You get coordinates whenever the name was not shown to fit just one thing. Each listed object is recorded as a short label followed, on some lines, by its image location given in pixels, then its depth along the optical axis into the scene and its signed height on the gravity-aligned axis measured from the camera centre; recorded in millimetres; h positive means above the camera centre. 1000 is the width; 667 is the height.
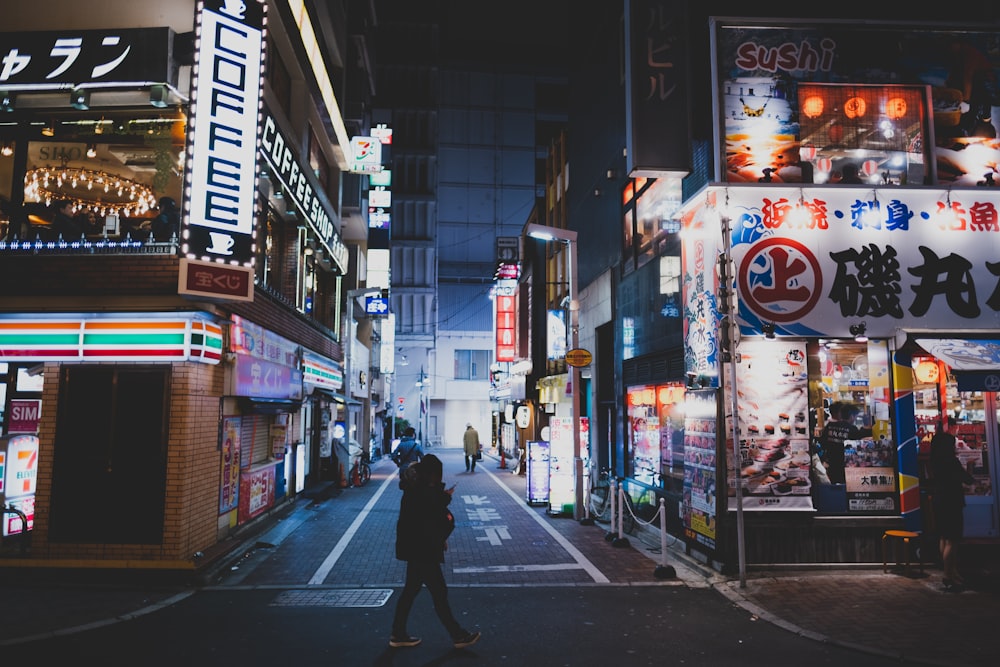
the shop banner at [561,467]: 15898 -1685
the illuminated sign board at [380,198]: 29891 +9436
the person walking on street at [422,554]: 6715 -1619
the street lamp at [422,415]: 49603 -1195
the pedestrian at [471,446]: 28578 -2045
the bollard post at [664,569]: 9791 -2593
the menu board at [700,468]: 10344 -1138
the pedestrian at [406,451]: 17516 -1402
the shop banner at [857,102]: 10695 +5051
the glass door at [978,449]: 10492 -825
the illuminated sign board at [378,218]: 29875 +8491
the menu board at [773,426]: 10102 -417
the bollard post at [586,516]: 14891 -2787
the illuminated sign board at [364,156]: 23969 +9140
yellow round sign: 14859 +995
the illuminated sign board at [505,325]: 34906 +4088
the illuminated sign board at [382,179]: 29734 +10246
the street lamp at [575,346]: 15183 +1323
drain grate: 8422 -2675
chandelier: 10398 +3447
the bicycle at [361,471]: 22655 -2557
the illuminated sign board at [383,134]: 27991 +12038
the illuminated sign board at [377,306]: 29328 +4329
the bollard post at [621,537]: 12279 -2654
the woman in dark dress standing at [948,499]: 8820 -1390
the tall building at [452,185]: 52656 +18006
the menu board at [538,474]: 17703 -2039
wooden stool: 9688 -2172
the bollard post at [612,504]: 12656 -2124
